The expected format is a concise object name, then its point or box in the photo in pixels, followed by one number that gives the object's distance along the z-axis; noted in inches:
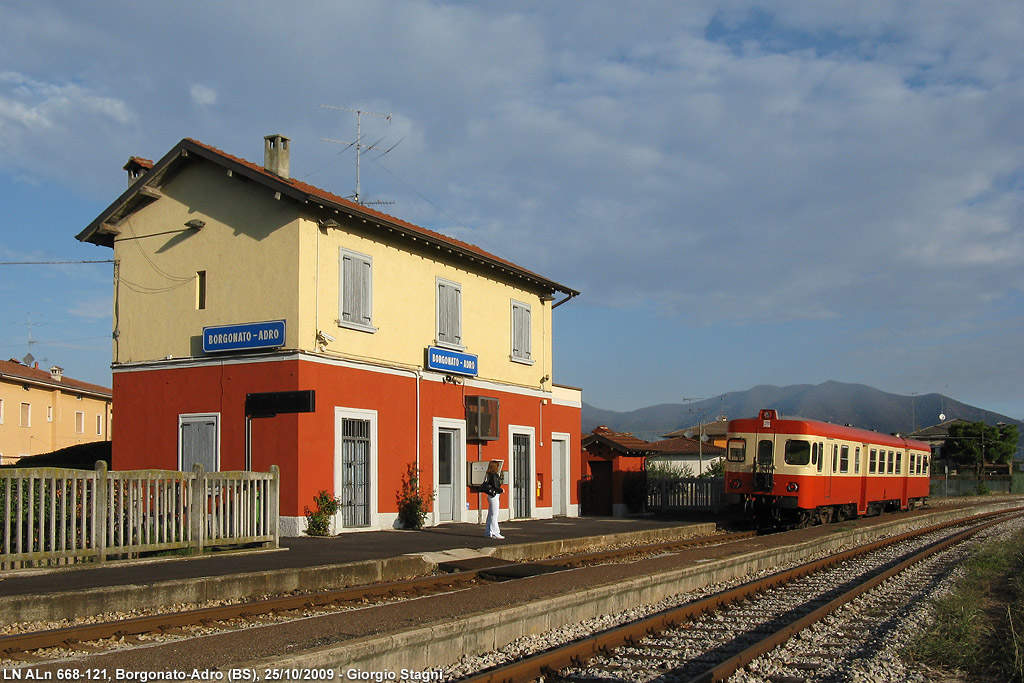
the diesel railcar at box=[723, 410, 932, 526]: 892.6
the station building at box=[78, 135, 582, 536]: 704.4
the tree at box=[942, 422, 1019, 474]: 3393.2
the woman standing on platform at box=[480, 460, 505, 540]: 679.1
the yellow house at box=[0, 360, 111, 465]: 1456.7
